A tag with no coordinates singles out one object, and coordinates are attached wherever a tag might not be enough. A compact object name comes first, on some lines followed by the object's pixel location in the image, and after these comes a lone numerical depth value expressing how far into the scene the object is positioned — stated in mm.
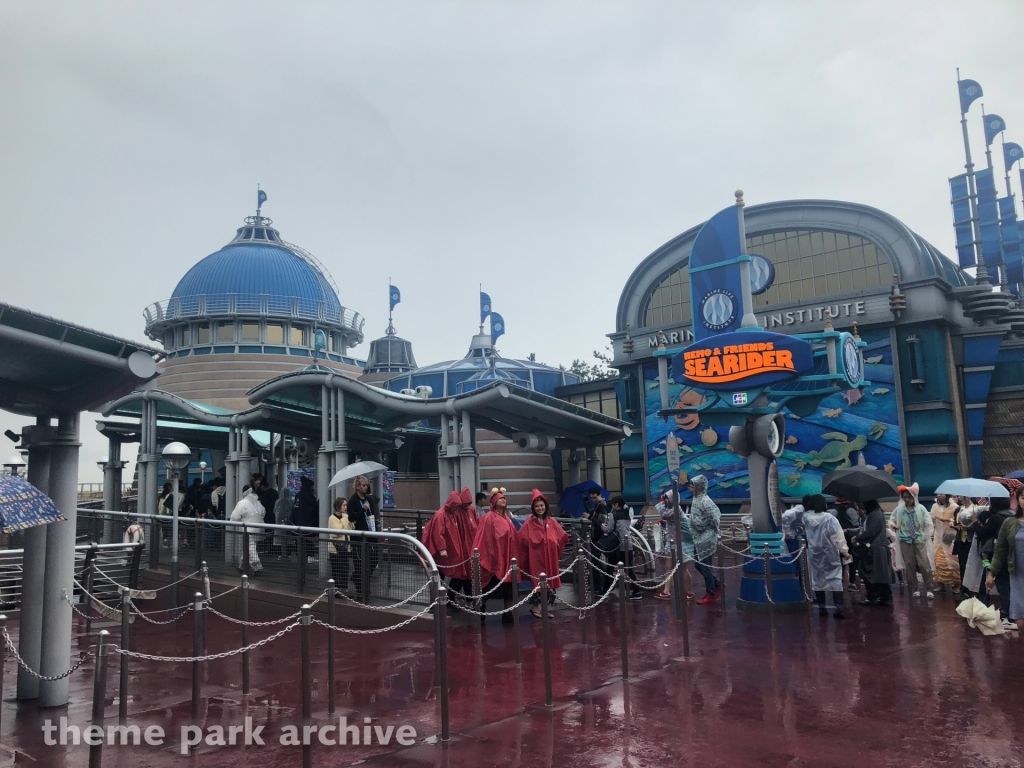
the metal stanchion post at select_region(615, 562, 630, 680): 7988
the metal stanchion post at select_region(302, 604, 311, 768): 5398
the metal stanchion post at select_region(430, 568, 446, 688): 6886
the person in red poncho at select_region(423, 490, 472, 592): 11336
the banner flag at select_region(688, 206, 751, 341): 12953
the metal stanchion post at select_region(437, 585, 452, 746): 6293
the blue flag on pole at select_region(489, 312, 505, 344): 39438
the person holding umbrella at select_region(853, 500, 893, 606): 11695
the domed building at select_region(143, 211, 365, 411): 36688
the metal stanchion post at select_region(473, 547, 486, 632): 11070
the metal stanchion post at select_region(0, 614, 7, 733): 5574
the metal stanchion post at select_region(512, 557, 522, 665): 8927
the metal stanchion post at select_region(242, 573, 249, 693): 7769
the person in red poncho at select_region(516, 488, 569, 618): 11305
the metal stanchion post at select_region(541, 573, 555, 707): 7188
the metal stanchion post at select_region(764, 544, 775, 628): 11002
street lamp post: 13844
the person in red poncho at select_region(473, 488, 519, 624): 11219
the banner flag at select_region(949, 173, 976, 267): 28641
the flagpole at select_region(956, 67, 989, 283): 26872
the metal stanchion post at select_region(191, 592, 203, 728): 6789
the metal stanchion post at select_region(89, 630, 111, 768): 5141
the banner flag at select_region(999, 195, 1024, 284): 33781
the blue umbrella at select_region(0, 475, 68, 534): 6371
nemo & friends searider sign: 11836
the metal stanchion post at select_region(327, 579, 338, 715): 7176
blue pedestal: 11609
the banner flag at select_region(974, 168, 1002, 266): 28719
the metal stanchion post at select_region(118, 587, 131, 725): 6828
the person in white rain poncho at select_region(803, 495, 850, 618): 11281
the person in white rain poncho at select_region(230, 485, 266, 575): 13914
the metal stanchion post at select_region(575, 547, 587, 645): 11864
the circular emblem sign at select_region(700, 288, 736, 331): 13016
